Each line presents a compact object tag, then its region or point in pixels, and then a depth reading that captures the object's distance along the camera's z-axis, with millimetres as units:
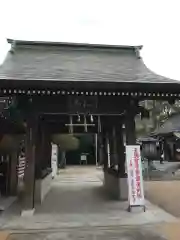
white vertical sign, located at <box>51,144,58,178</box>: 12323
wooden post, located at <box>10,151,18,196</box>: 6968
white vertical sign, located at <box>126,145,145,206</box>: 4913
